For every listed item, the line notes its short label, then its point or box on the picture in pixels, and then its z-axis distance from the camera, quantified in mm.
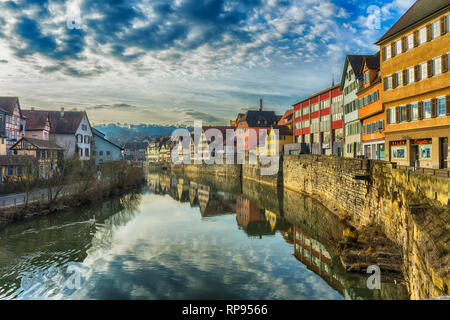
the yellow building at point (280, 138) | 63625
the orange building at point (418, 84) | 19516
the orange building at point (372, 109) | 28828
